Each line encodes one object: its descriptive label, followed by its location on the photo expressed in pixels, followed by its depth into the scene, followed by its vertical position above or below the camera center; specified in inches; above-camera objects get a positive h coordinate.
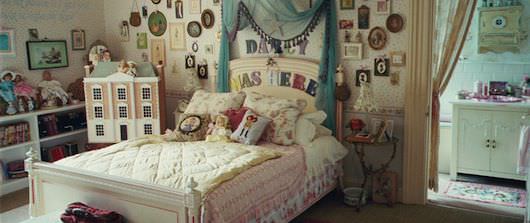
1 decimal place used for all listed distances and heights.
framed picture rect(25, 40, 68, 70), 203.2 +4.2
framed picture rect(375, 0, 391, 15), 167.9 +16.8
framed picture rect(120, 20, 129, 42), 225.9 +14.1
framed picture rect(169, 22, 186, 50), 211.0 +10.6
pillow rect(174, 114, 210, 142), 173.6 -22.6
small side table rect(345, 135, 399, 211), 167.2 -33.4
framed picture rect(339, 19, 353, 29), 175.3 +12.0
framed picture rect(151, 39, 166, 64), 217.8 +4.8
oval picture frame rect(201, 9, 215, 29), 202.6 +16.9
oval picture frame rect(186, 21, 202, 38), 206.5 +13.2
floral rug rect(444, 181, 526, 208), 176.9 -49.2
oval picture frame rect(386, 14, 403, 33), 167.0 +11.4
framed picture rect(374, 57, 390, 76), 171.3 -2.7
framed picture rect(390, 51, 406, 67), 168.1 +0.0
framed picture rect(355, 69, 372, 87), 174.9 -5.9
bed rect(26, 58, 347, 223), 116.3 -31.7
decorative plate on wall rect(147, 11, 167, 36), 215.0 +16.5
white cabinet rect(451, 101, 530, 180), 189.6 -30.6
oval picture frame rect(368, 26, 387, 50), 170.2 +6.7
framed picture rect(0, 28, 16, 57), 192.1 +8.6
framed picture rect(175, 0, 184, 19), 209.0 +21.5
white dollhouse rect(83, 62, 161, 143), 201.2 -16.1
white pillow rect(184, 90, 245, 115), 179.0 -14.6
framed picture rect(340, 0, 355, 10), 173.8 +18.5
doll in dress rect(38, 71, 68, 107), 206.8 -10.4
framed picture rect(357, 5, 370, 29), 171.8 +13.9
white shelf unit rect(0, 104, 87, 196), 192.7 -30.5
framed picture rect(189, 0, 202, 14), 204.7 +22.0
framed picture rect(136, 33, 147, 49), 221.5 +9.7
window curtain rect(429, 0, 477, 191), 171.2 +4.8
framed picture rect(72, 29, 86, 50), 220.7 +10.3
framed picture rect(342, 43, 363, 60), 174.4 +2.7
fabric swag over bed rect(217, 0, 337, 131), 176.9 +12.1
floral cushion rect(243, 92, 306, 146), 165.6 -17.3
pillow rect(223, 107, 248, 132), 170.1 -18.2
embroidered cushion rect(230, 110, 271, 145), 163.8 -21.8
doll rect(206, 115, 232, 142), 166.7 -22.8
